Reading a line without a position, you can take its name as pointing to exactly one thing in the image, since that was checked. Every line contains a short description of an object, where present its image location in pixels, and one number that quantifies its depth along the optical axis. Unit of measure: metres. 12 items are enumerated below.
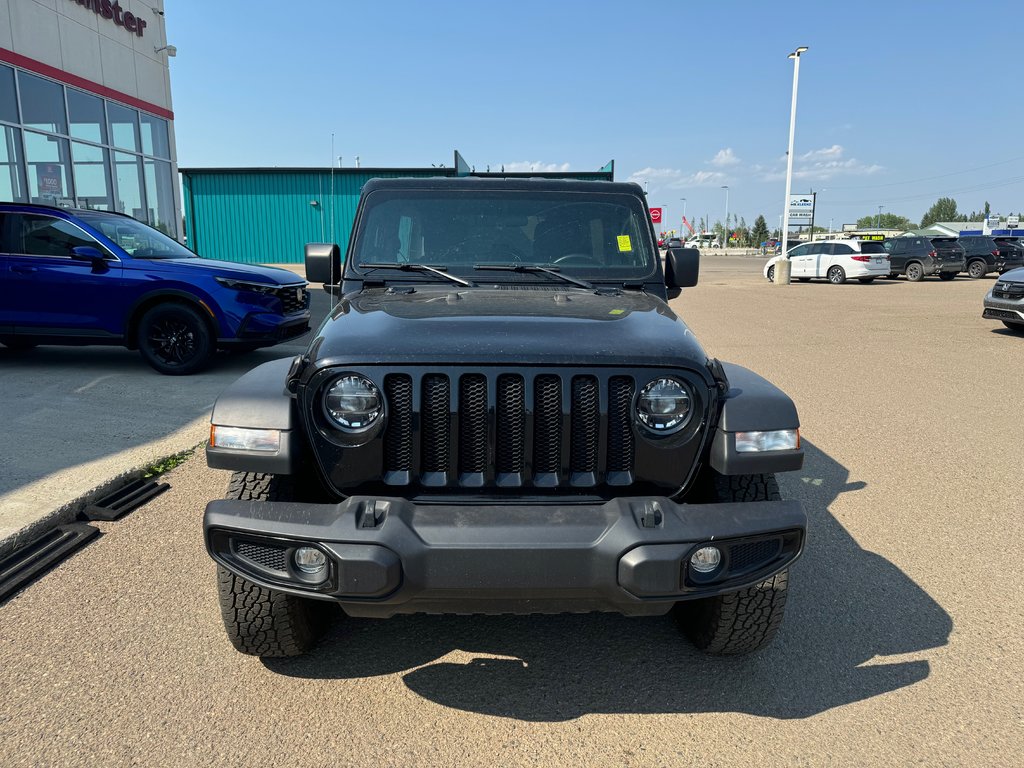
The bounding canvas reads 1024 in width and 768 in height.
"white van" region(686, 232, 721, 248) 109.69
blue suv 7.80
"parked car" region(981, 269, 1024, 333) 11.58
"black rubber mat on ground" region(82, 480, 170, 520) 4.13
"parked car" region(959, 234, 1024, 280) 28.02
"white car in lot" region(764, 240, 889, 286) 26.16
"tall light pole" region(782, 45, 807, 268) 30.20
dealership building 13.54
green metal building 29.02
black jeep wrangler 2.17
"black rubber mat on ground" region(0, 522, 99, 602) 3.36
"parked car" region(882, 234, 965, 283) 27.50
